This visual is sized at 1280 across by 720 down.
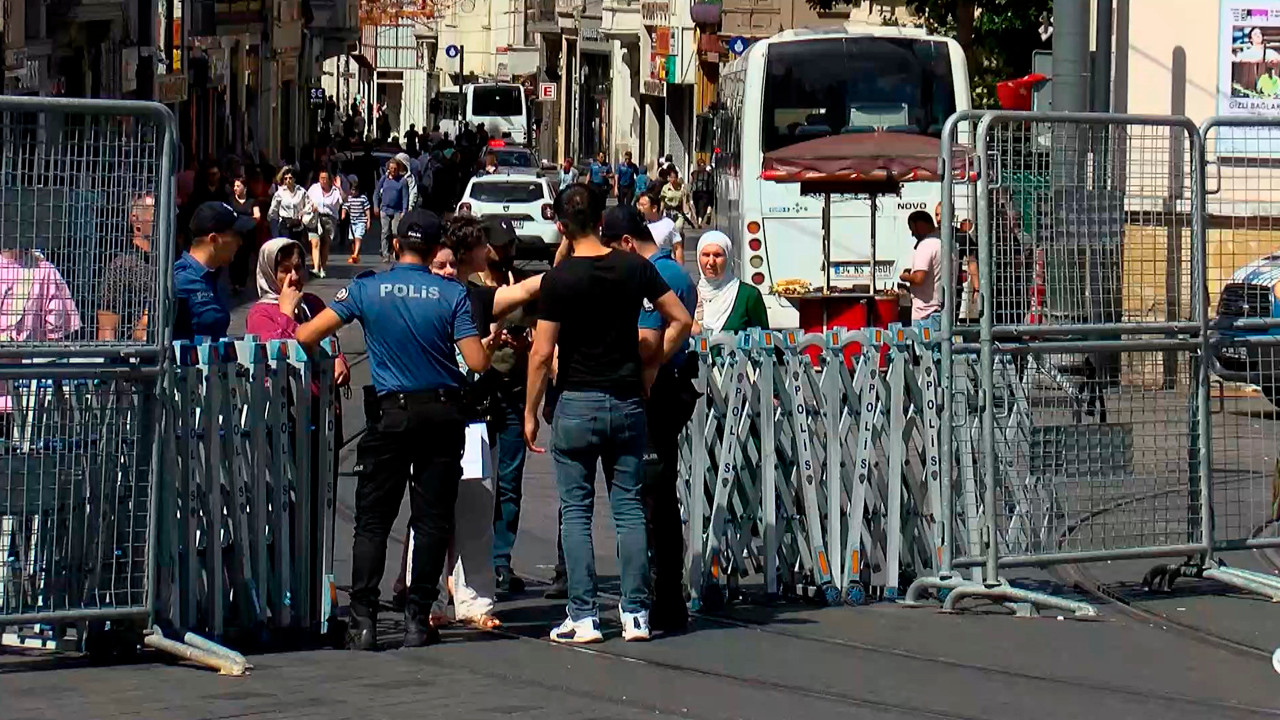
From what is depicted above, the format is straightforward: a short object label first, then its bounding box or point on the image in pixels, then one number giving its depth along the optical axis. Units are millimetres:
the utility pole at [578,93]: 87062
